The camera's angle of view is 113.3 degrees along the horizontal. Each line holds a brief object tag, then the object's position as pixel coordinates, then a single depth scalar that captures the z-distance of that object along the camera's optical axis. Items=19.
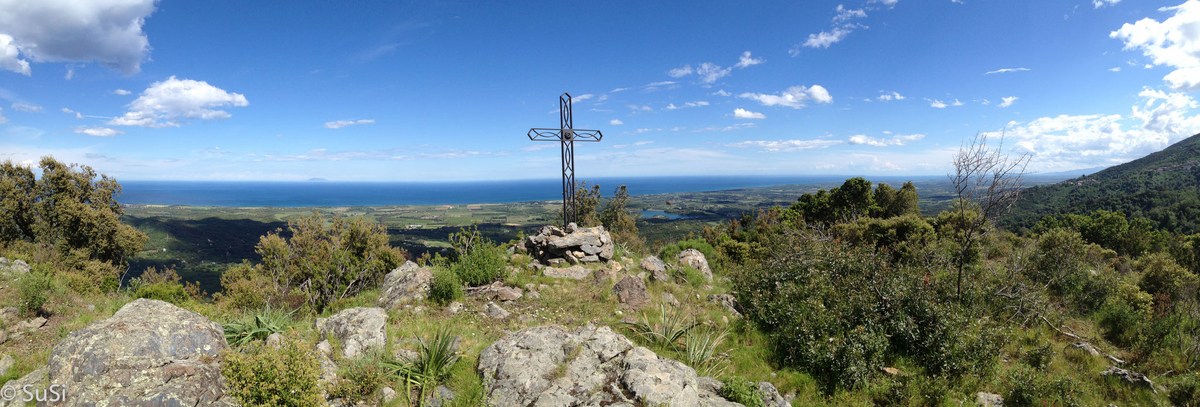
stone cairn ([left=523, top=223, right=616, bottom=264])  12.00
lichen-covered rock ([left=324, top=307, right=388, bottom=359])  5.67
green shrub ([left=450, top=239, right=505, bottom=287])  9.47
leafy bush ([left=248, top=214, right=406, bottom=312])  11.32
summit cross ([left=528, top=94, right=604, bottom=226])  11.92
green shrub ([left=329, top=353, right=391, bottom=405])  4.51
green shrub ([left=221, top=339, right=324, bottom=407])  3.76
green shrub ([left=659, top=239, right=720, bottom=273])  15.44
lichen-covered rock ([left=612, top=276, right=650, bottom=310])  9.01
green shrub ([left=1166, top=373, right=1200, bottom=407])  5.82
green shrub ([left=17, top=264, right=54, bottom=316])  7.59
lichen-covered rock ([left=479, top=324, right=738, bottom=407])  4.48
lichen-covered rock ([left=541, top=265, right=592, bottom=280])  10.79
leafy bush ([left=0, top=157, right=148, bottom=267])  19.11
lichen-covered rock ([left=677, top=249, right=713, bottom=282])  12.94
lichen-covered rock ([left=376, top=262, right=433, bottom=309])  8.56
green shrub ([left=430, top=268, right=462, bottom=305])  8.58
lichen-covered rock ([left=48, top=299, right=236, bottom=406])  3.68
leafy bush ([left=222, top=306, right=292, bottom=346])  5.78
